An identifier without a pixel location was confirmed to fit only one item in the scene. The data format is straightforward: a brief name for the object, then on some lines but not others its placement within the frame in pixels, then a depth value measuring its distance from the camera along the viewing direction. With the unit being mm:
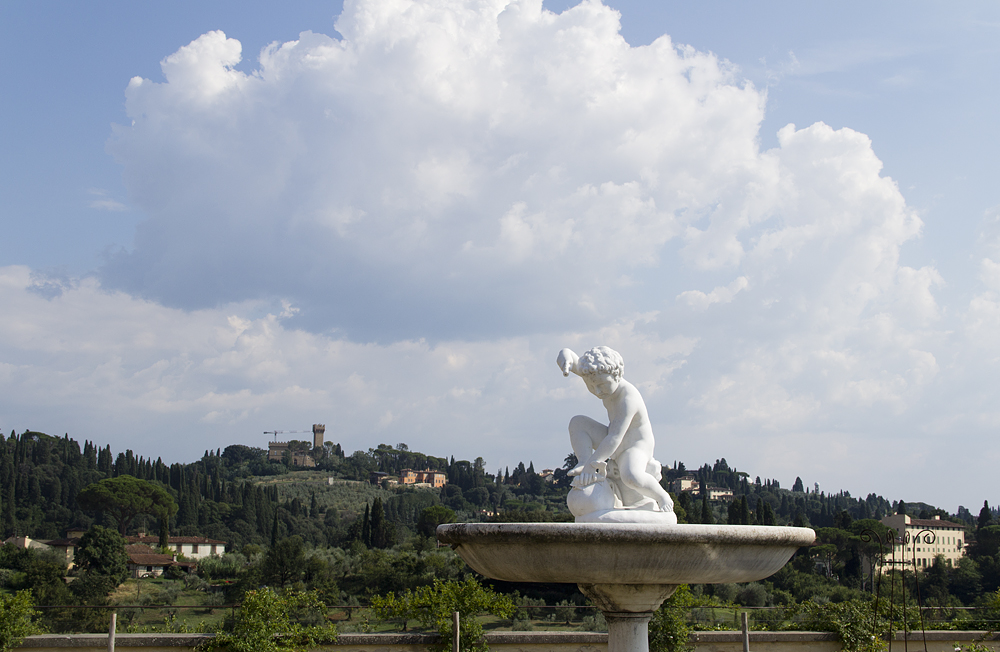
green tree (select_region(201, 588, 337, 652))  10328
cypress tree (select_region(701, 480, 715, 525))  48831
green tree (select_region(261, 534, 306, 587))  40125
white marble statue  5289
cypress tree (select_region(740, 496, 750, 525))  45788
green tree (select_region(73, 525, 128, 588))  44875
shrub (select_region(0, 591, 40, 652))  9891
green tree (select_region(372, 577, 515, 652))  10719
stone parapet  10055
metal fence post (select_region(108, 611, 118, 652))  9703
